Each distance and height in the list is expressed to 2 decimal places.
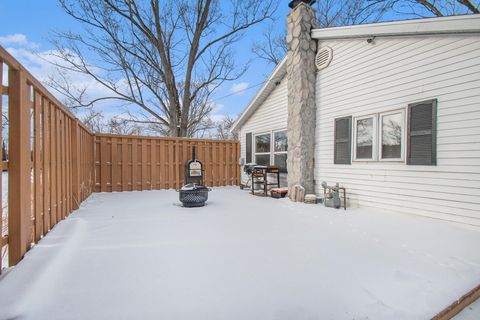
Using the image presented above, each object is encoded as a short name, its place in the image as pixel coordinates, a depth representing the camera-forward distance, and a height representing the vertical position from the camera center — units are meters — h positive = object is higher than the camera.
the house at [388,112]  3.52 +0.85
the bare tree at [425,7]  8.41 +5.36
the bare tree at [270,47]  14.43 +6.65
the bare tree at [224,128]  23.13 +2.67
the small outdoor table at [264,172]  6.71 -0.43
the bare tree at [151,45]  11.74 +5.73
